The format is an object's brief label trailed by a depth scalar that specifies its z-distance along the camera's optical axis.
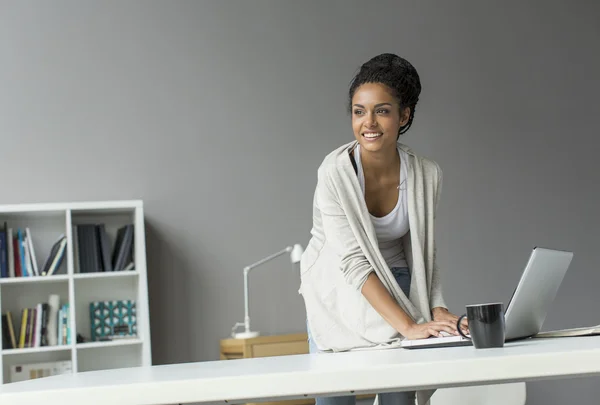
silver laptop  4.18
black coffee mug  3.80
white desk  2.77
